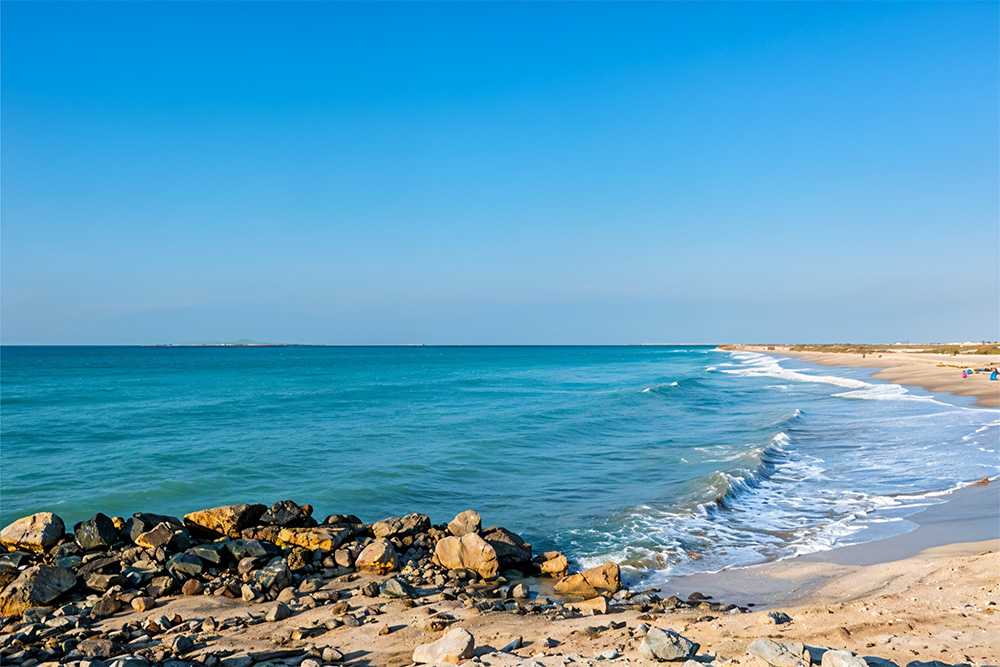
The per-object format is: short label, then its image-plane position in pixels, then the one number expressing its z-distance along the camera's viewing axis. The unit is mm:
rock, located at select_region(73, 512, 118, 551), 10523
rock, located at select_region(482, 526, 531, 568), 10328
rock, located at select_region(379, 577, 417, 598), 8727
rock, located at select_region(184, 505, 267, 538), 11367
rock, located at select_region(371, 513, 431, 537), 11336
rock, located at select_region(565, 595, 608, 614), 8023
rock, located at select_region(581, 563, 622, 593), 9297
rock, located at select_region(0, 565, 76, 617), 8523
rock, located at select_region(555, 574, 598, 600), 9156
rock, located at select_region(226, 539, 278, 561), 10256
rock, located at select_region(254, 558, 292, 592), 9180
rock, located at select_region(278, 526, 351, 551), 10727
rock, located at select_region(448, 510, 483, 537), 11180
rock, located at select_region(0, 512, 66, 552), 10617
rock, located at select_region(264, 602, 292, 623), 7953
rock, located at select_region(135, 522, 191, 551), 10398
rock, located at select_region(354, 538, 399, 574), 10070
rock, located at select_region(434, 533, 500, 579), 9859
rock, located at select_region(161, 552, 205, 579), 9516
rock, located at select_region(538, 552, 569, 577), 10078
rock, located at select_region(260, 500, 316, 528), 11703
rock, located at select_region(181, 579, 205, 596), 9094
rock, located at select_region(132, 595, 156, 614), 8523
